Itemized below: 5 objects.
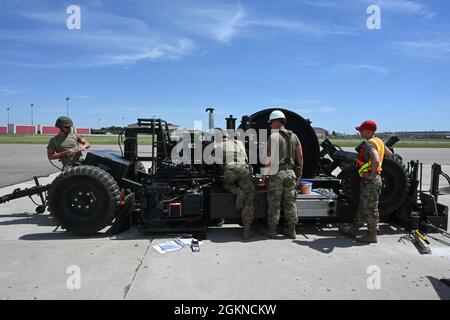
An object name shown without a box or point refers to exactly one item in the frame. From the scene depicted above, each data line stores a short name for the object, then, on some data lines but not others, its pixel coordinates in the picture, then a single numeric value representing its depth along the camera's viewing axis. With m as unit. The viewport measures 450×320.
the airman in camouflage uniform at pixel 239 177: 5.37
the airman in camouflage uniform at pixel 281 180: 5.37
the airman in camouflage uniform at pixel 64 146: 6.45
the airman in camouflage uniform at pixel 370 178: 5.14
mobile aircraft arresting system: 5.41
